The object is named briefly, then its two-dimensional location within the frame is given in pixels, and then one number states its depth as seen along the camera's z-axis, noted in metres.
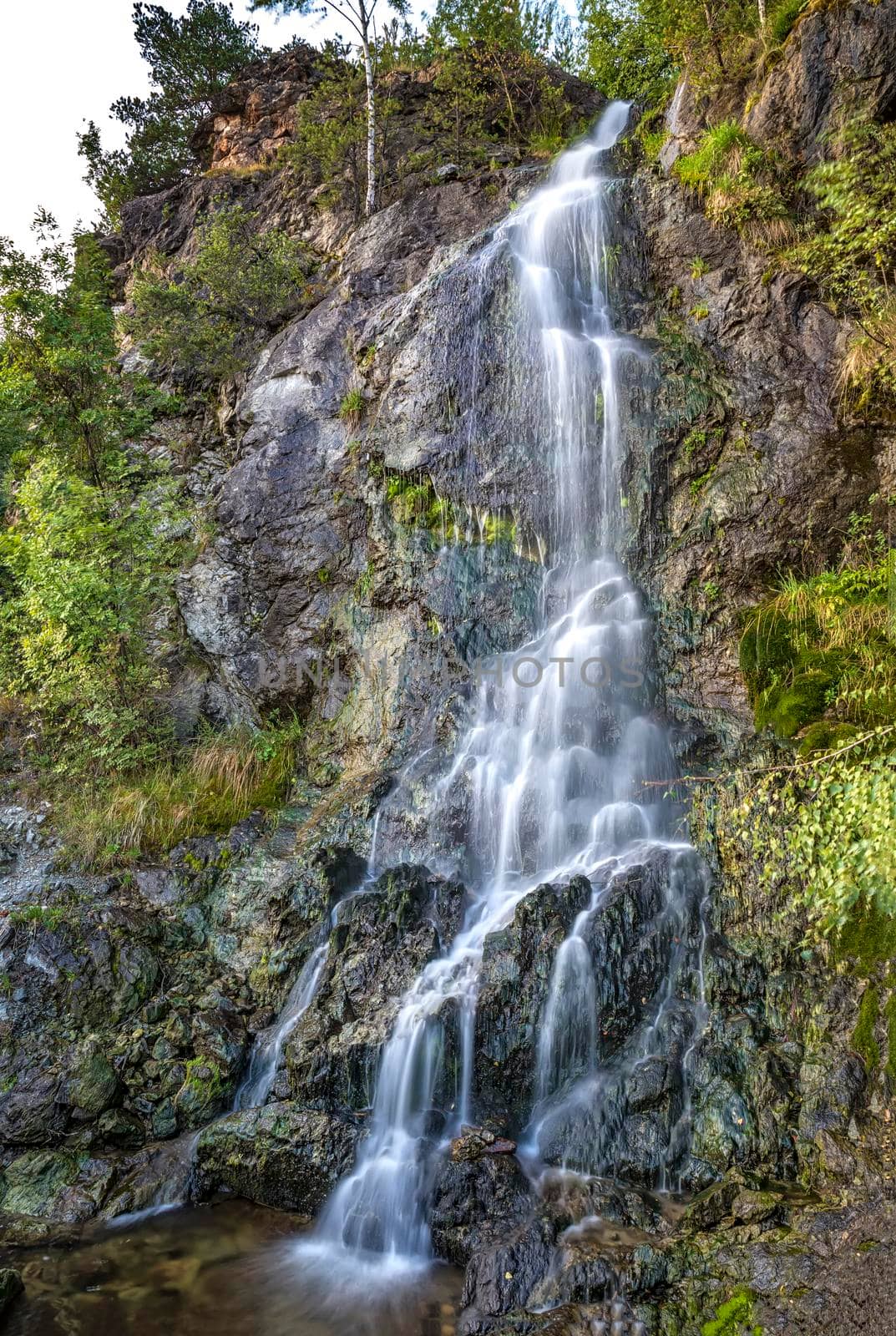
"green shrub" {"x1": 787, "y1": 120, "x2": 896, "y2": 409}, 6.98
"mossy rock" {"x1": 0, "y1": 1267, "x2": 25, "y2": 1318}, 5.02
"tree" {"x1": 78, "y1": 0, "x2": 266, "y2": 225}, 20.36
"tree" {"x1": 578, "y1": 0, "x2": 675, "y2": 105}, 15.48
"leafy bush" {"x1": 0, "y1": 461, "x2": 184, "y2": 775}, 9.79
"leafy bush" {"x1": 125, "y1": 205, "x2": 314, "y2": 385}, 14.00
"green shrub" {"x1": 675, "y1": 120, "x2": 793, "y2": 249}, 9.00
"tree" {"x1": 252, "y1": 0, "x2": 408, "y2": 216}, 14.22
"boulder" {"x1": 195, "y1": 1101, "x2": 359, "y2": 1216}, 5.89
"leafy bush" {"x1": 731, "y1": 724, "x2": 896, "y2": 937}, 4.04
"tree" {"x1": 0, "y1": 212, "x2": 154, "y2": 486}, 11.71
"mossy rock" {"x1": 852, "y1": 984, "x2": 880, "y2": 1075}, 5.13
